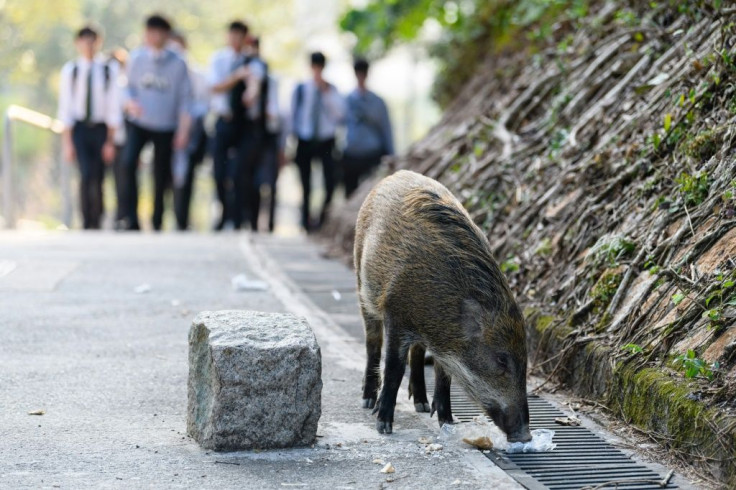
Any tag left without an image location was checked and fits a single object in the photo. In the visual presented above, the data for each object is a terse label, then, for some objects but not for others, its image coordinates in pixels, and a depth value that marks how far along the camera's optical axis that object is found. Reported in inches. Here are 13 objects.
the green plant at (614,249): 476.4
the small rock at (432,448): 370.6
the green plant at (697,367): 353.1
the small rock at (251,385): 353.7
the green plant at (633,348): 398.0
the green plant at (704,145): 479.2
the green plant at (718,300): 373.1
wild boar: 380.8
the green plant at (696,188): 455.8
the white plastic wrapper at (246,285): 671.8
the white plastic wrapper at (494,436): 374.6
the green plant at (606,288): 466.3
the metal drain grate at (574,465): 336.8
